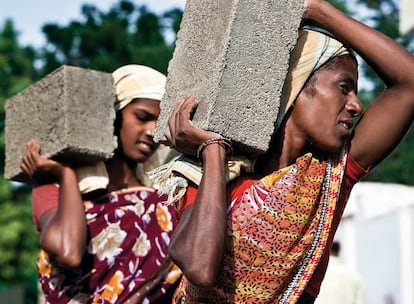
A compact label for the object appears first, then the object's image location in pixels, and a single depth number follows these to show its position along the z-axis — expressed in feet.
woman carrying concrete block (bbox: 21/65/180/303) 14.21
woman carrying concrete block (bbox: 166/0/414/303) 9.83
